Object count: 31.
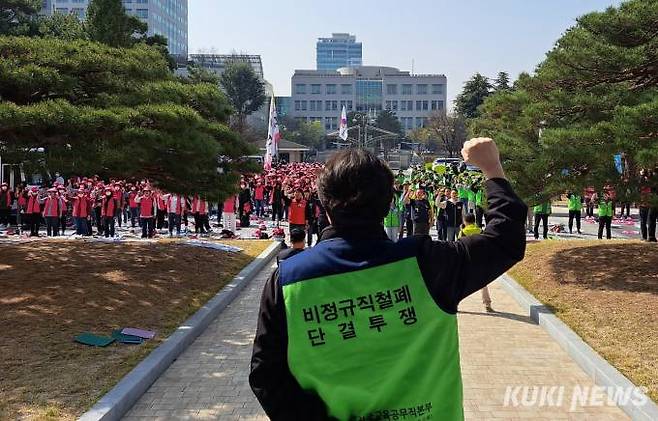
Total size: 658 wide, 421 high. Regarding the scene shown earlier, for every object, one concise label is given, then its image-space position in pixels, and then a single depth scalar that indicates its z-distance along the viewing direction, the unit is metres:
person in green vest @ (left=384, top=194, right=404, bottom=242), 14.14
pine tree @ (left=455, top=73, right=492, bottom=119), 59.03
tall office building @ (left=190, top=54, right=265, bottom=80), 93.50
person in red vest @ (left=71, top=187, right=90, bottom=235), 17.75
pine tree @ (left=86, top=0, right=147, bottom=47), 16.38
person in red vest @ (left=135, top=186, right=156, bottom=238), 17.12
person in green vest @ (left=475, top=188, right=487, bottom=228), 17.49
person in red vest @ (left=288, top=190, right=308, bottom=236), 13.78
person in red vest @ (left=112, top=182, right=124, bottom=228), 18.03
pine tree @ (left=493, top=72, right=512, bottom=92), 58.28
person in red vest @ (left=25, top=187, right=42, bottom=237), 17.80
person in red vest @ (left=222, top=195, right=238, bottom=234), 17.83
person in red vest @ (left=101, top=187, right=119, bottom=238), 17.41
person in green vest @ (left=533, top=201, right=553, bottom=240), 16.06
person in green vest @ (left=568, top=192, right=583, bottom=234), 17.73
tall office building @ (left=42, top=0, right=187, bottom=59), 97.69
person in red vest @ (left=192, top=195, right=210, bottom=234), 17.76
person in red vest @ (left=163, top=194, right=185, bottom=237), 17.58
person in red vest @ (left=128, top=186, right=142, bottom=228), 20.22
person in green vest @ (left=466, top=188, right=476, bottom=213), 19.67
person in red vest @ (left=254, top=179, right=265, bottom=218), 23.40
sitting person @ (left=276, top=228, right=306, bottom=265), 7.04
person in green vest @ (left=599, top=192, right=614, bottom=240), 15.91
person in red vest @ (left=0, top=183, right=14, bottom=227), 18.69
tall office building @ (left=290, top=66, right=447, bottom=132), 112.12
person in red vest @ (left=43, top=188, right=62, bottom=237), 17.66
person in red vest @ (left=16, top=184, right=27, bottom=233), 18.36
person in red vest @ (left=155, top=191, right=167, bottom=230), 18.22
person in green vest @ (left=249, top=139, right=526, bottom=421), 1.92
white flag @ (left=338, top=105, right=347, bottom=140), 44.47
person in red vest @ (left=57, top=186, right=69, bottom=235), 18.02
